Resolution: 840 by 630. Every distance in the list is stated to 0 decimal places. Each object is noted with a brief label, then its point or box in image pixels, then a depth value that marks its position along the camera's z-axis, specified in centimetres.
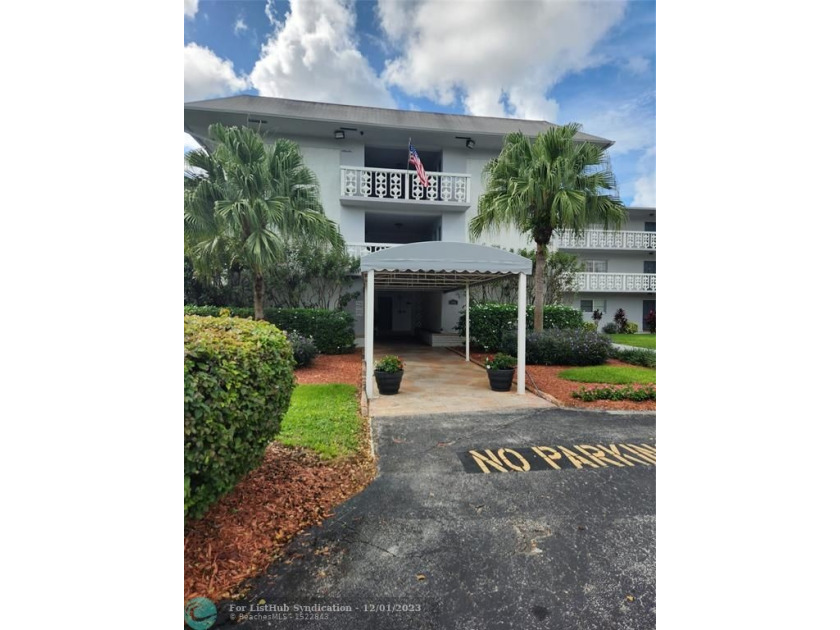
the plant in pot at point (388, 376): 731
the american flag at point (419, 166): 1344
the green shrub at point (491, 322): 1333
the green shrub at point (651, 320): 2088
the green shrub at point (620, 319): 2105
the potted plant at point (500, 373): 772
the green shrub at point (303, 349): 1000
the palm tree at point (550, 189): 1002
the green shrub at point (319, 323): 1215
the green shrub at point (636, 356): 1081
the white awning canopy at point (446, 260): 707
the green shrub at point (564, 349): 1063
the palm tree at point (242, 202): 906
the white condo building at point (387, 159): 1507
